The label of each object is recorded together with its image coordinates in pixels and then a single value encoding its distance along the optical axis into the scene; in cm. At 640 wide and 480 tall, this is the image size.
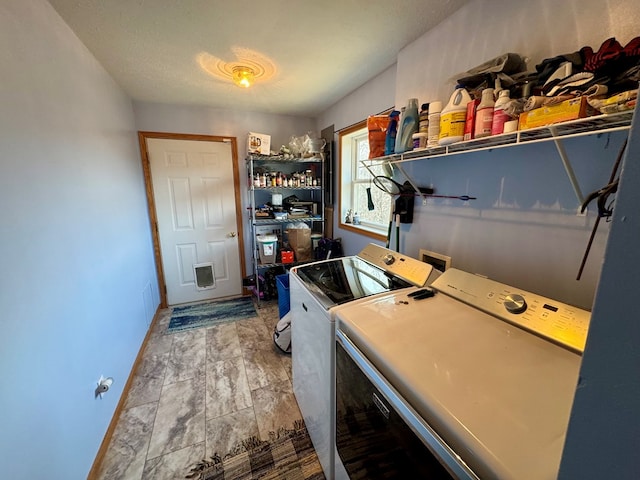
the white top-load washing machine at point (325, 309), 115
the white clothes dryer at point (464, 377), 53
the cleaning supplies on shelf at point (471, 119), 106
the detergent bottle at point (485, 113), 101
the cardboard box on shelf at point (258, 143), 284
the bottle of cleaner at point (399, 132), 141
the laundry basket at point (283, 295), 249
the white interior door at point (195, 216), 290
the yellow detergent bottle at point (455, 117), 110
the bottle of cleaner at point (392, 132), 149
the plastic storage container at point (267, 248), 306
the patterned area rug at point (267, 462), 132
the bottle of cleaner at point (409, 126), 136
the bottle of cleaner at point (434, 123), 121
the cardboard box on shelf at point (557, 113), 77
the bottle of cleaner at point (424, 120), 131
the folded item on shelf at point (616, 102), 67
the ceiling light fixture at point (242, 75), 198
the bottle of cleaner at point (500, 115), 96
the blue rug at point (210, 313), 275
